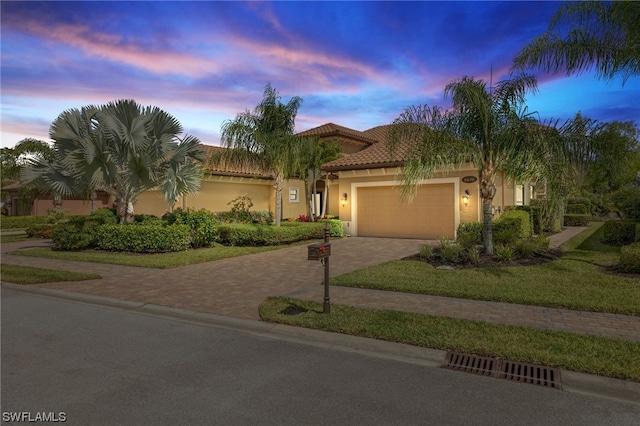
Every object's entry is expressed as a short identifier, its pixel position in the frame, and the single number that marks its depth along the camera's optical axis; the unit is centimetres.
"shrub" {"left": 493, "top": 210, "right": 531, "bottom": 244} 1264
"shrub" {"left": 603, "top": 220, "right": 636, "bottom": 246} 1512
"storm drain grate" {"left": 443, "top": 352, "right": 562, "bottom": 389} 415
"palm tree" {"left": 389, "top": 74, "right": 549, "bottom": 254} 1056
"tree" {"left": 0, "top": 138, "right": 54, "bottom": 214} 3112
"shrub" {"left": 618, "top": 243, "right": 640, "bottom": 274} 902
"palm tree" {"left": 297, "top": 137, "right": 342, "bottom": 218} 1950
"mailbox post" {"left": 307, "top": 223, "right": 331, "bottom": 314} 632
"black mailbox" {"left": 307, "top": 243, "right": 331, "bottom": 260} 632
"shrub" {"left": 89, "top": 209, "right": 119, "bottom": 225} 1631
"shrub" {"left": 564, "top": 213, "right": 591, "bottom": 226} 2738
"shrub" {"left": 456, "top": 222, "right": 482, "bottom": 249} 1188
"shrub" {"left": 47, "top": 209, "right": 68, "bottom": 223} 2623
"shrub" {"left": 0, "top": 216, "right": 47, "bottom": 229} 2919
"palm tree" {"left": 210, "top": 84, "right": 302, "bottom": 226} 1697
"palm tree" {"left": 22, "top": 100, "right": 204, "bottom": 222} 1461
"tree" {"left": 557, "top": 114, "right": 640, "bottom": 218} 982
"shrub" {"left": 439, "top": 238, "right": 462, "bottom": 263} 1114
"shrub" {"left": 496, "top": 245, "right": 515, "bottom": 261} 1096
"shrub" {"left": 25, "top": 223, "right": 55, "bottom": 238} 2162
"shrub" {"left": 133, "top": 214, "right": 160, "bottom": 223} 1767
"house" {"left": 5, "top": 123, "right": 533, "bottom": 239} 1761
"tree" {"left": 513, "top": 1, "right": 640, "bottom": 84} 916
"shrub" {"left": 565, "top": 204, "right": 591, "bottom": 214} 3520
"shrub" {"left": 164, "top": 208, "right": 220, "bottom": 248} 1558
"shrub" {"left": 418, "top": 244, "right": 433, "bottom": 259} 1181
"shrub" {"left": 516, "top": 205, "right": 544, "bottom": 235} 1853
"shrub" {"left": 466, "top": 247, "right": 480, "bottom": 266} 1070
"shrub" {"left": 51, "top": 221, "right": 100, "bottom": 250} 1518
